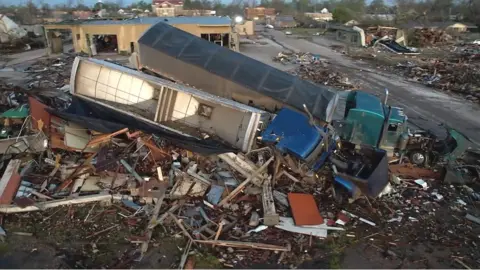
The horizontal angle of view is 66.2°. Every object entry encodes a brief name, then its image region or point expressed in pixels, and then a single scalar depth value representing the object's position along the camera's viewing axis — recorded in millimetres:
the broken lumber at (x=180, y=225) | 6697
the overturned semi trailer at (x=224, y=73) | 10602
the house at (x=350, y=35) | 39969
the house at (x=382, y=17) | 59541
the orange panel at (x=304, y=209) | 7219
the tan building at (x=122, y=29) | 29516
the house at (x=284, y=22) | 73562
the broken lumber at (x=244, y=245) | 6441
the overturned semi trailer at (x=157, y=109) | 8883
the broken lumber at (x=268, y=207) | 7117
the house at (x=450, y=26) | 49538
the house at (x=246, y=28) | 48781
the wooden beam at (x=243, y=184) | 7802
